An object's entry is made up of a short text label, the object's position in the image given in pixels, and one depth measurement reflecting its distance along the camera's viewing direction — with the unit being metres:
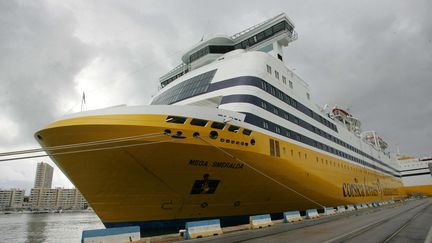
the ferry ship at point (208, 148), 11.73
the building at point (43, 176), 176.20
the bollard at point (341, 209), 26.21
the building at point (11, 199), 153.00
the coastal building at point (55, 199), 152.50
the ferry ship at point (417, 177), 80.25
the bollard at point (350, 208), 29.96
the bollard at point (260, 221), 14.56
